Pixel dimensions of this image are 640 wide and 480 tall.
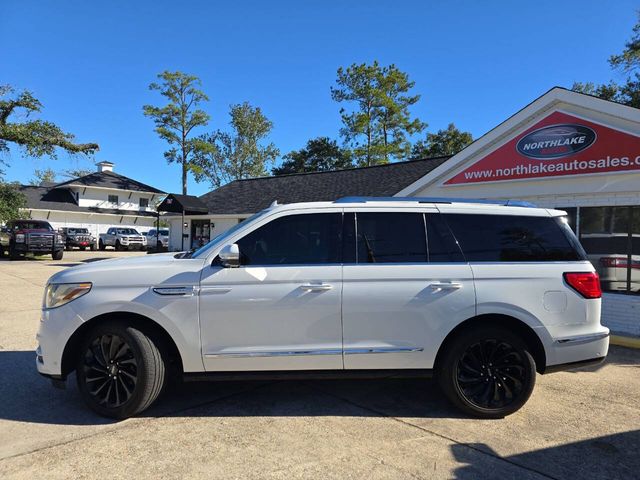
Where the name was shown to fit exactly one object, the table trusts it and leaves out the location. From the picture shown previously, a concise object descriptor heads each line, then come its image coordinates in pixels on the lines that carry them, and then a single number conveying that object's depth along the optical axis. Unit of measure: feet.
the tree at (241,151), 163.53
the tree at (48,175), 257.14
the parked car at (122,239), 116.57
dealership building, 25.04
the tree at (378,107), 127.03
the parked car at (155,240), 115.85
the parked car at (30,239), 73.97
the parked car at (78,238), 114.21
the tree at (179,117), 149.59
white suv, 13.07
